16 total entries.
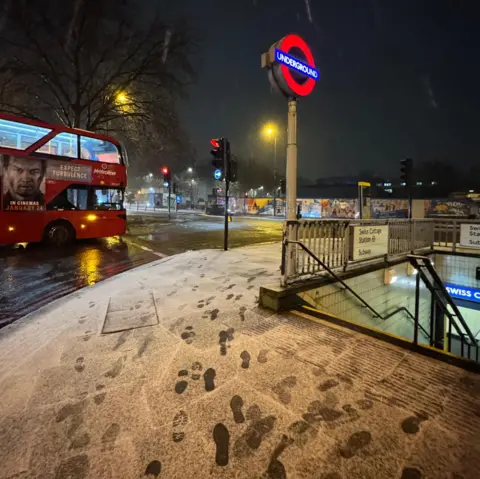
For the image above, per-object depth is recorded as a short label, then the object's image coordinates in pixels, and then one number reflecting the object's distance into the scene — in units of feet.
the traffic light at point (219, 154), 35.27
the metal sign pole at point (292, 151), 18.35
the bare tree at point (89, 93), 61.41
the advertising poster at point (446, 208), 83.70
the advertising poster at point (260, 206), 144.36
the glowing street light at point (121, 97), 70.68
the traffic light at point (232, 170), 35.99
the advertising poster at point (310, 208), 116.98
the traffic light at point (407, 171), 46.91
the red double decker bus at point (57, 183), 34.04
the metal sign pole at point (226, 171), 35.32
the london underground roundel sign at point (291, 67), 16.98
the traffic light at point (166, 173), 100.32
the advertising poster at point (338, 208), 108.78
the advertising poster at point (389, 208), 95.35
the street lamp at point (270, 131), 87.15
